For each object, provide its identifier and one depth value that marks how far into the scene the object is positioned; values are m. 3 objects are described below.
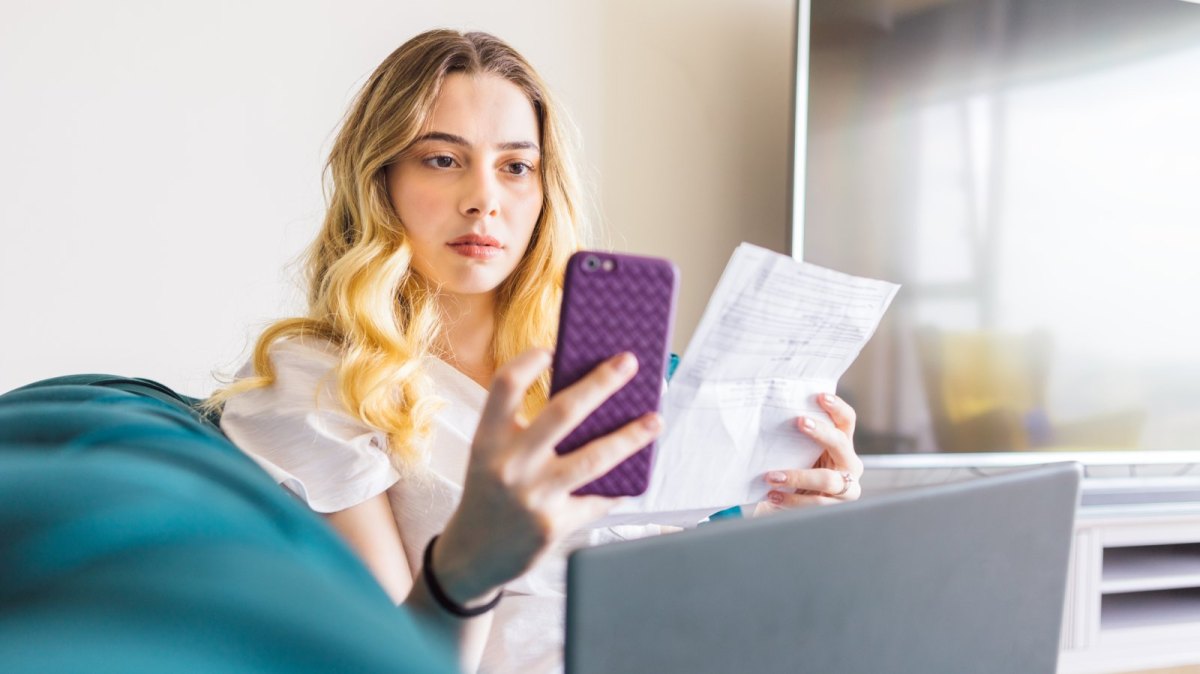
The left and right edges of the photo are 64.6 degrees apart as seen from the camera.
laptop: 0.39
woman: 0.99
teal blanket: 0.22
